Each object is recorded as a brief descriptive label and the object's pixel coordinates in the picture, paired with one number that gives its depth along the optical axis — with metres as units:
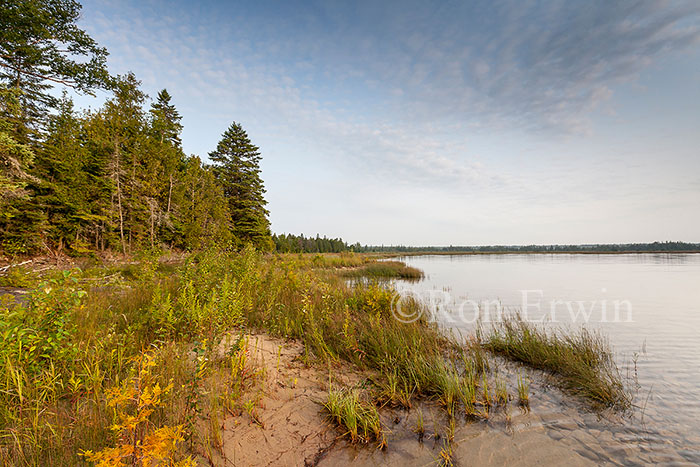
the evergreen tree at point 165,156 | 23.45
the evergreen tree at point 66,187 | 15.67
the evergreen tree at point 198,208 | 23.97
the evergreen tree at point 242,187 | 27.67
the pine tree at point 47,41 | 11.53
